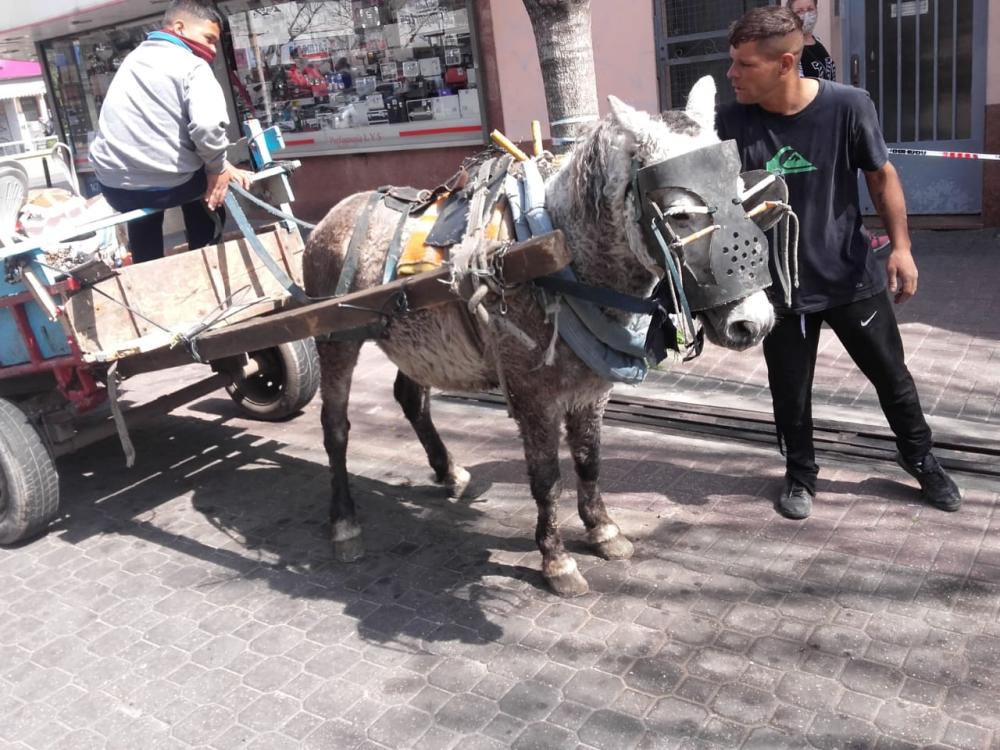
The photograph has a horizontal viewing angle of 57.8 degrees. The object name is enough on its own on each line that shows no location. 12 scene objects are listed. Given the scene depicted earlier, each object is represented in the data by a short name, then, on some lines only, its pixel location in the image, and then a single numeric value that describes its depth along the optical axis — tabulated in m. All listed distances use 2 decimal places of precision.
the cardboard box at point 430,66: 10.91
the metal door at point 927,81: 8.26
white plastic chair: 4.61
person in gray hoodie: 4.24
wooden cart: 4.04
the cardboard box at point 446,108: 10.90
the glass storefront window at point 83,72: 14.09
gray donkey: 2.87
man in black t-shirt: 3.54
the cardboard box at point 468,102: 10.72
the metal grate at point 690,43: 9.13
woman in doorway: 7.18
